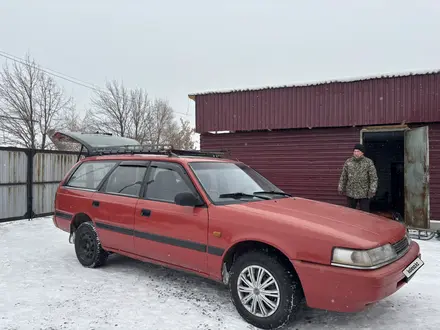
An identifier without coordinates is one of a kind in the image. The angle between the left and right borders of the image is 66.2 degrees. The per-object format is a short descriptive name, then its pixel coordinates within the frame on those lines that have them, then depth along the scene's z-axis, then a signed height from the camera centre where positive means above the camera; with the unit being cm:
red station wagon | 272 -63
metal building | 757 +109
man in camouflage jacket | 645 -18
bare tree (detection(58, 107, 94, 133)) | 2583 +372
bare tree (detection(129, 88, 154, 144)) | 3366 +490
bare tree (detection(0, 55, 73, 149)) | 2300 +425
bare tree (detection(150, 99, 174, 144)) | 3479 +512
